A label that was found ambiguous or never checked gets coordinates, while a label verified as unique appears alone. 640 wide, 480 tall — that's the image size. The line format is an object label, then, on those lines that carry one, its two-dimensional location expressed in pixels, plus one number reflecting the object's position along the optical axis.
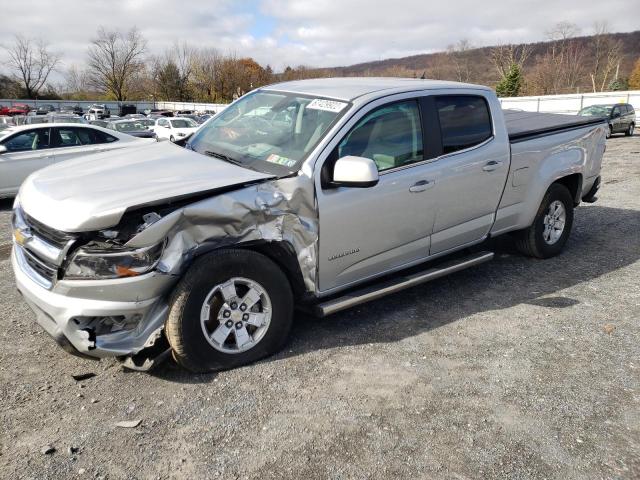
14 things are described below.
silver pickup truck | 3.01
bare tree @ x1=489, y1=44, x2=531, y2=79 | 74.62
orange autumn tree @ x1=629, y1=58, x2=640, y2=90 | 72.00
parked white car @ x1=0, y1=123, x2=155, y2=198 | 9.41
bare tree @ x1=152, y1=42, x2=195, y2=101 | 73.94
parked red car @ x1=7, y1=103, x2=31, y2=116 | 45.36
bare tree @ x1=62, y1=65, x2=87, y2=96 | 86.81
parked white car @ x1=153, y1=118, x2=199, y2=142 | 23.47
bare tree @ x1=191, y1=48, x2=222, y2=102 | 78.00
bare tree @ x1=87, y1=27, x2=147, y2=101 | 78.00
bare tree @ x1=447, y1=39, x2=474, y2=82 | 87.38
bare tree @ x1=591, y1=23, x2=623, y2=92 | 74.50
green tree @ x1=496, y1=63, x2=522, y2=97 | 59.06
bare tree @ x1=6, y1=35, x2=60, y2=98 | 73.50
